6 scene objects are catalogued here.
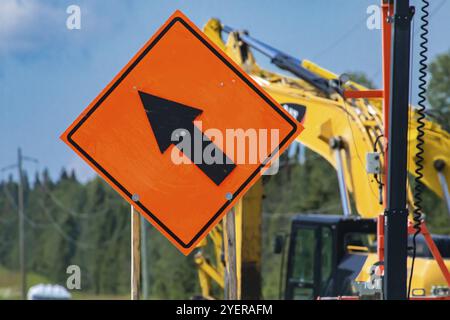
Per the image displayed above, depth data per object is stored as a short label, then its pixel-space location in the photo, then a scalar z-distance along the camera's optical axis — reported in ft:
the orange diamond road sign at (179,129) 42.34
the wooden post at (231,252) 43.60
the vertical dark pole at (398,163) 40.78
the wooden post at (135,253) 43.14
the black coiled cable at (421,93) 44.86
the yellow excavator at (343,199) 85.05
